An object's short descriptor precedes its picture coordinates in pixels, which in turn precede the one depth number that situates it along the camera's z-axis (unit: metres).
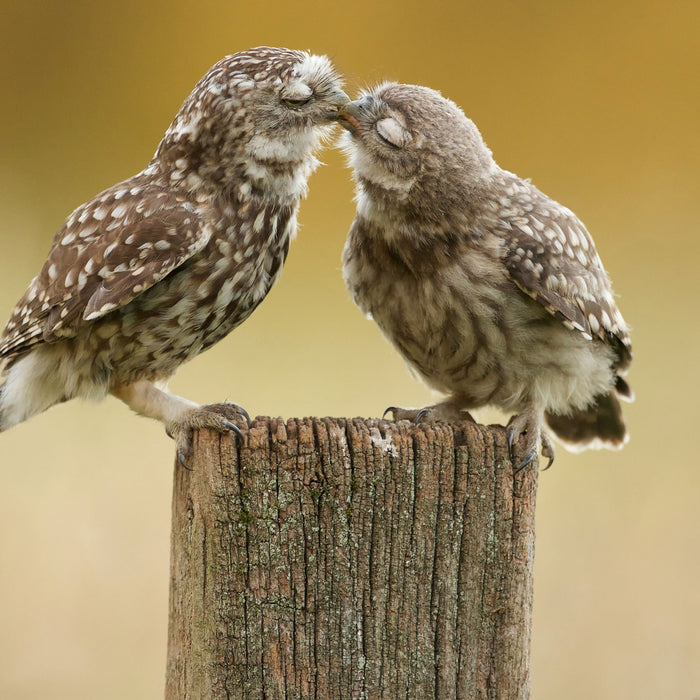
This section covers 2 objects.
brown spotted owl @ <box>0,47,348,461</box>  6.60
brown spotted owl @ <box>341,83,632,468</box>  6.96
